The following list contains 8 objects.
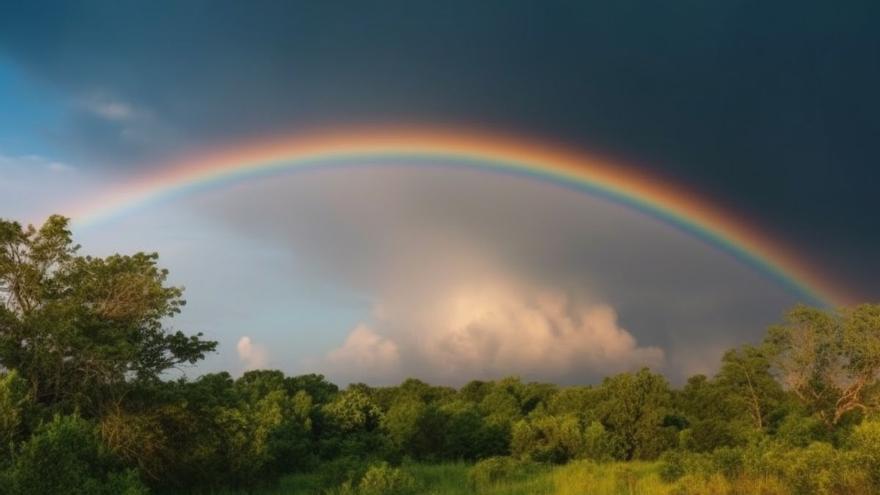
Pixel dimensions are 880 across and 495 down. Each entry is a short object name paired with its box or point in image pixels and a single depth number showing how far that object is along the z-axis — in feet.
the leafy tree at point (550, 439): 125.59
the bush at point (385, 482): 66.08
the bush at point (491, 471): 85.35
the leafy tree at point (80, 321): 61.26
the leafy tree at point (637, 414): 135.64
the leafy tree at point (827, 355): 128.36
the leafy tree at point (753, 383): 131.23
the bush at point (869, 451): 69.26
